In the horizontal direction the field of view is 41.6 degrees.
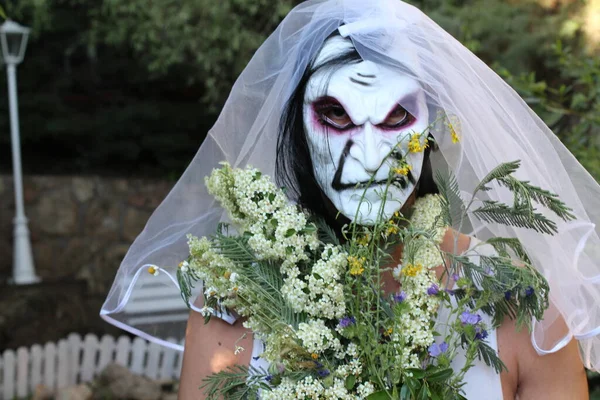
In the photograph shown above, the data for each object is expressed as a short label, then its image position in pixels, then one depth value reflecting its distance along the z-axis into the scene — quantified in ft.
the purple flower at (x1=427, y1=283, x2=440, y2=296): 5.17
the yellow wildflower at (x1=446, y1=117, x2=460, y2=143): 5.43
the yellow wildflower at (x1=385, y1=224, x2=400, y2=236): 5.18
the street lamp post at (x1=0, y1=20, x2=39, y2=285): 22.45
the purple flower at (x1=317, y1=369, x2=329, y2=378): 5.17
